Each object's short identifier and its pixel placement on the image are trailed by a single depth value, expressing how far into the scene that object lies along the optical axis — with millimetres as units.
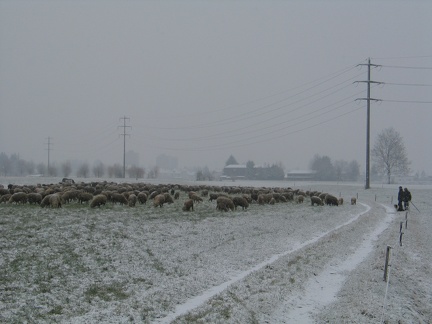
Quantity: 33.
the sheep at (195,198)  39719
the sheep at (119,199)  33281
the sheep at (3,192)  33975
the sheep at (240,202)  34438
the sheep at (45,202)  28088
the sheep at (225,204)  31984
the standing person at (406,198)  37281
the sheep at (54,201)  27969
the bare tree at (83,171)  140638
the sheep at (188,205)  30094
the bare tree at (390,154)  103188
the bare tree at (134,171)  147875
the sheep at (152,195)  39031
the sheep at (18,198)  30203
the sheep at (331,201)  41594
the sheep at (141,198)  34719
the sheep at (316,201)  41000
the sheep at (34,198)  30391
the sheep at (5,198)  31453
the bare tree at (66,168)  139800
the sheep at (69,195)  31823
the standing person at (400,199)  36991
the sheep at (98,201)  29122
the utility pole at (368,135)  62469
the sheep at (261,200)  40481
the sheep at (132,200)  31675
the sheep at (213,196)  42591
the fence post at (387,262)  13089
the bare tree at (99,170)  149800
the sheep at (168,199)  34712
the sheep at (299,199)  44391
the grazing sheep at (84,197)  32156
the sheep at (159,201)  32125
